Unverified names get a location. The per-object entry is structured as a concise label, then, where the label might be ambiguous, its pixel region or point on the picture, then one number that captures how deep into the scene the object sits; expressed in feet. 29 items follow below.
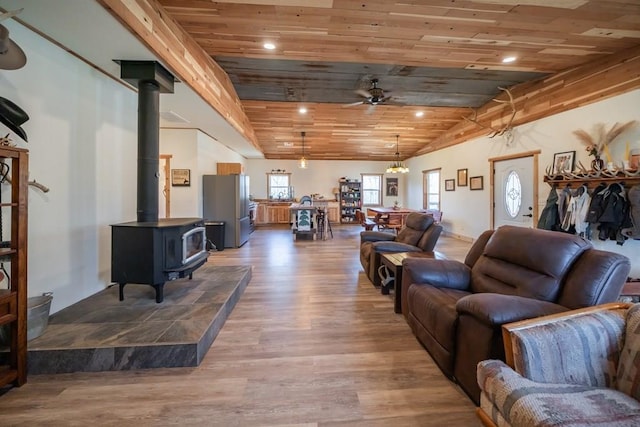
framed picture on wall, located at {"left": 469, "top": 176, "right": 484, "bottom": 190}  21.83
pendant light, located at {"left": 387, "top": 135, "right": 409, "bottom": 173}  26.58
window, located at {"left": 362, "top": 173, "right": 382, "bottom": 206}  37.40
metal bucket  6.40
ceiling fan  15.46
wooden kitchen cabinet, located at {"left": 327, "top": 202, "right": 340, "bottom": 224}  35.94
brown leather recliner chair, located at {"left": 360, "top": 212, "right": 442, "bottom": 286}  12.16
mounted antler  17.93
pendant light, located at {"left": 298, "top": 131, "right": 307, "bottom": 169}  25.18
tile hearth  6.43
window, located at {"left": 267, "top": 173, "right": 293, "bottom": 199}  36.22
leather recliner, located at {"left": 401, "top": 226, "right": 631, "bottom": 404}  5.07
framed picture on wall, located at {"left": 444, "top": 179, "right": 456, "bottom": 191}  25.73
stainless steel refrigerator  19.98
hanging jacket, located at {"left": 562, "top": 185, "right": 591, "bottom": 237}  12.55
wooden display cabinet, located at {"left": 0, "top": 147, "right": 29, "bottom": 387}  5.63
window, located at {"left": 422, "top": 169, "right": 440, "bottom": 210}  29.04
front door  17.42
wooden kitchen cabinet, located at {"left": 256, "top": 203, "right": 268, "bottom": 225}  34.32
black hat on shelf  6.54
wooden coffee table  9.36
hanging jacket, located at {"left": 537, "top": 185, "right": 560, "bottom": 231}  13.96
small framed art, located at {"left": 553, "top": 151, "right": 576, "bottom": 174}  14.53
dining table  23.38
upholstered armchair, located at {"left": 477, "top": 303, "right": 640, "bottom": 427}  3.56
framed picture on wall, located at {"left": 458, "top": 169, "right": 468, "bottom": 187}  23.85
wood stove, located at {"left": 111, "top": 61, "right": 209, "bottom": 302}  8.52
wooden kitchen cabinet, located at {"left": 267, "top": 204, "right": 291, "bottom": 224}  34.55
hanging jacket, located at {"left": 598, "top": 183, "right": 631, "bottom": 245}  11.26
